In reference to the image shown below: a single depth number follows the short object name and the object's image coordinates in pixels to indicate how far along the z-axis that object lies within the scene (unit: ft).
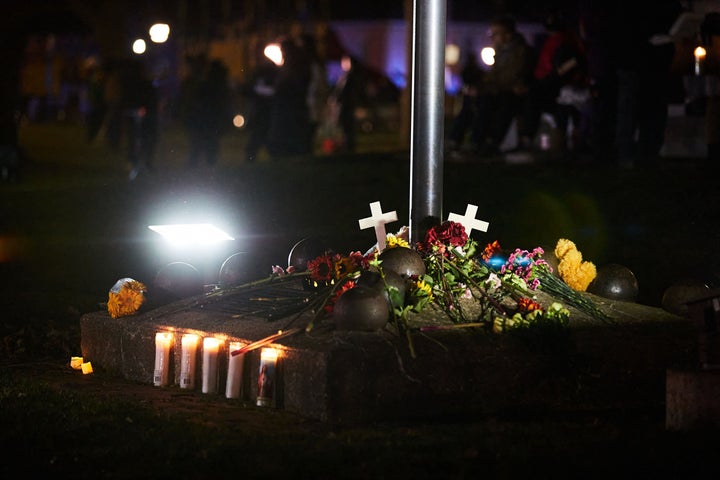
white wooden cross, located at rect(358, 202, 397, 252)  28.30
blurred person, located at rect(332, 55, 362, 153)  85.56
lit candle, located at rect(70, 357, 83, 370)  28.68
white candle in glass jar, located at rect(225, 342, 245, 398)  24.91
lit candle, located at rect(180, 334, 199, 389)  26.04
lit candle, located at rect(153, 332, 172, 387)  26.58
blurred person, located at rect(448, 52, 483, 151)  60.90
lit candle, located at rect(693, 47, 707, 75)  52.90
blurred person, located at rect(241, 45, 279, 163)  74.02
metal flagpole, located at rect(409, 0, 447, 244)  28.27
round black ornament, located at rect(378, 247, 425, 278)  26.07
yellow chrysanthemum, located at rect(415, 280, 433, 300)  25.64
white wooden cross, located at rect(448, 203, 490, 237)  28.71
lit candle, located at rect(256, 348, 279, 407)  24.04
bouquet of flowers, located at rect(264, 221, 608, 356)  25.11
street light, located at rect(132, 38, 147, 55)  64.64
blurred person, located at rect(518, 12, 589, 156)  54.95
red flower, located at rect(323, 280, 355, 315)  25.15
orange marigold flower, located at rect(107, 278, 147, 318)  28.25
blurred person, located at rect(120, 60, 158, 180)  71.61
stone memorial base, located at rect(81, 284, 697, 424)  23.06
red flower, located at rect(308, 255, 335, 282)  26.37
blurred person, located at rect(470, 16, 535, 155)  54.29
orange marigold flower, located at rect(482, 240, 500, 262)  27.74
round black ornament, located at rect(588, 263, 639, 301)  28.81
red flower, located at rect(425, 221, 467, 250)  26.94
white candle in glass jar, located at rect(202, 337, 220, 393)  25.53
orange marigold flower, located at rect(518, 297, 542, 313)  25.44
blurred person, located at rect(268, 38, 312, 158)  68.64
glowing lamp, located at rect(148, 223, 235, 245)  32.01
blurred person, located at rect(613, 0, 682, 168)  50.88
